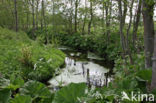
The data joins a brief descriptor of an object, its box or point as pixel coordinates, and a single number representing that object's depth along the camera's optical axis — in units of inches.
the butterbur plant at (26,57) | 231.8
